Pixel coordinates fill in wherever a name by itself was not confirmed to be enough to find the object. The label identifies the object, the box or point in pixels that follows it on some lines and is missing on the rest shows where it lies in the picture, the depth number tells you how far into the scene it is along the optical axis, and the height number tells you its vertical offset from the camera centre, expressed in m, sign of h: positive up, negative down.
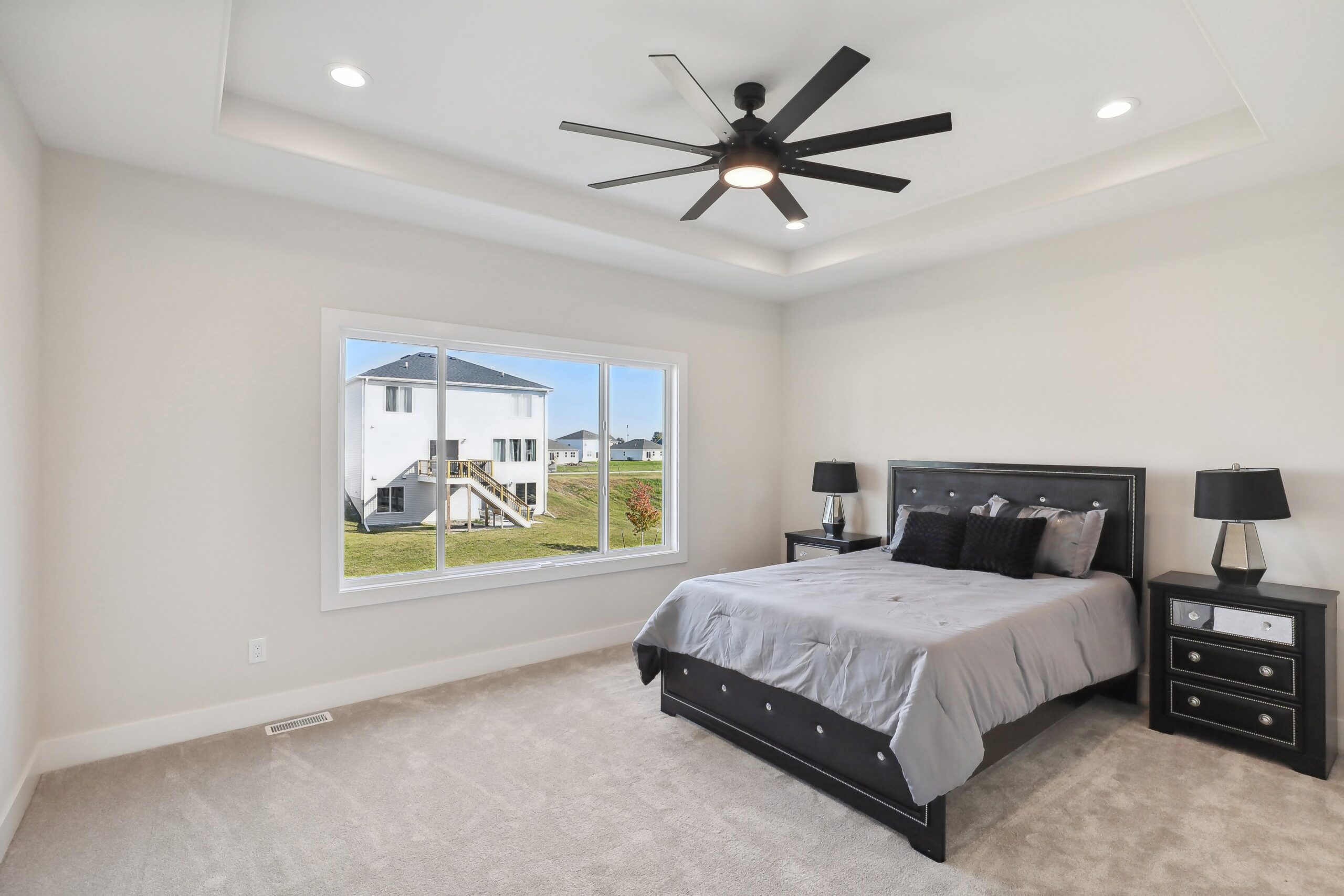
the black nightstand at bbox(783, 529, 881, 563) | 4.60 -0.67
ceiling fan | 2.02 +1.12
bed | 2.19 -0.82
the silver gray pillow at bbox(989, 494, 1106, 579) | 3.45 -0.49
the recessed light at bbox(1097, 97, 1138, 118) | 2.71 +1.43
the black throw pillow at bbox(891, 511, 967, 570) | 3.70 -0.51
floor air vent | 3.08 -1.31
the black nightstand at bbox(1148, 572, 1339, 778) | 2.69 -0.93
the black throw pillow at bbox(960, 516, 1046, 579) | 3.44 -0.50
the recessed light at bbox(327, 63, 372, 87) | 2.49 +1.43
